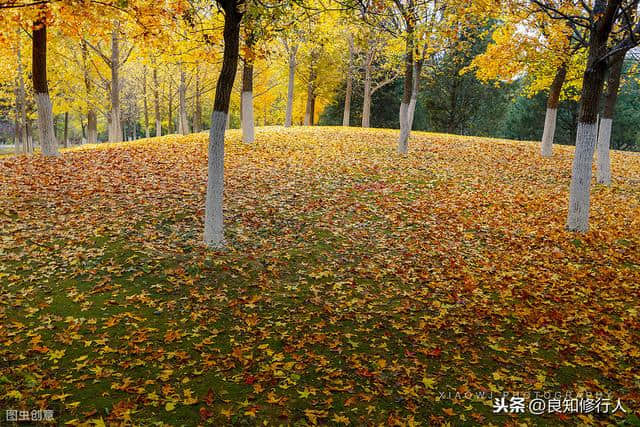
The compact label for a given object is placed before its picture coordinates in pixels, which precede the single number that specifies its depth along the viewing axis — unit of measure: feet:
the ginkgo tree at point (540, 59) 48.19
